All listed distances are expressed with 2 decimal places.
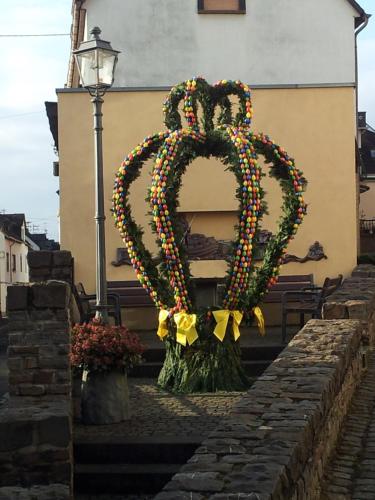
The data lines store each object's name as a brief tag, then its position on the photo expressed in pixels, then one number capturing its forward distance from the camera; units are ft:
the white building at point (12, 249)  157.79
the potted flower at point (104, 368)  26.55
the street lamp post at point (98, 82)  30.55
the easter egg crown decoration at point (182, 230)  30.42
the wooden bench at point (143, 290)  45.62
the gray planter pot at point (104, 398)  26.58
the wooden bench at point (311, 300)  37.65
